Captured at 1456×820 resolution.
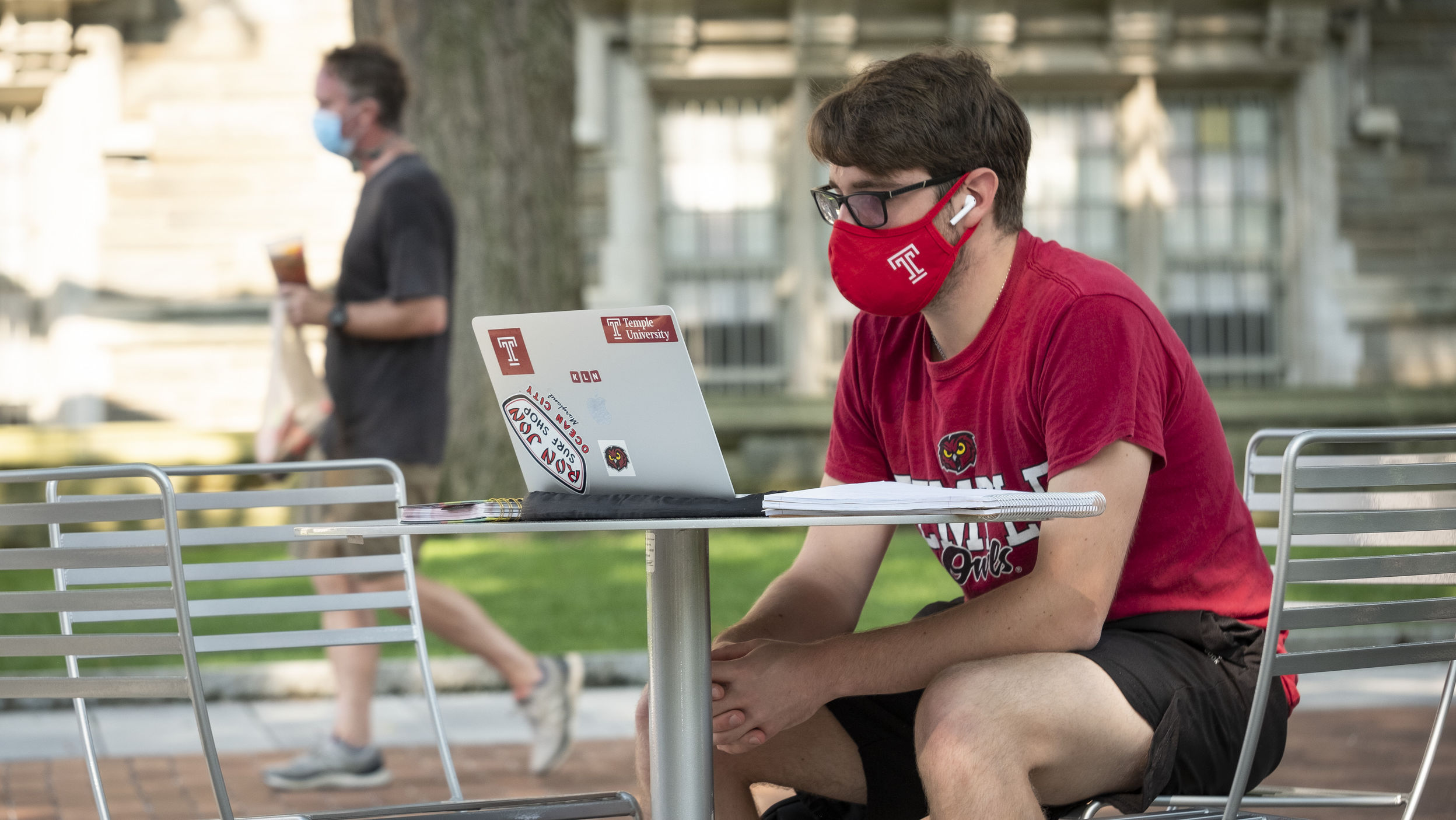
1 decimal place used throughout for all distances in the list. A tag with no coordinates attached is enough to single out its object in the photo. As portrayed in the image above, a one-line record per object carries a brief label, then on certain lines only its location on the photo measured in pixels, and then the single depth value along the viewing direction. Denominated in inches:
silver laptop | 144.8
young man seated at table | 164.6
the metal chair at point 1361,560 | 156.6
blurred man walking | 337.4
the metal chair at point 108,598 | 158.1
